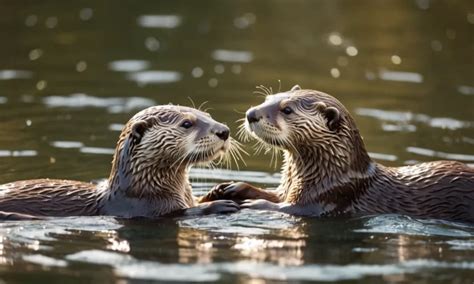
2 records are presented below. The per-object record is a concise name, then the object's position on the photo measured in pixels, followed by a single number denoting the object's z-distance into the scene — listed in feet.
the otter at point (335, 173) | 60.34
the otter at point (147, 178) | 60.13
